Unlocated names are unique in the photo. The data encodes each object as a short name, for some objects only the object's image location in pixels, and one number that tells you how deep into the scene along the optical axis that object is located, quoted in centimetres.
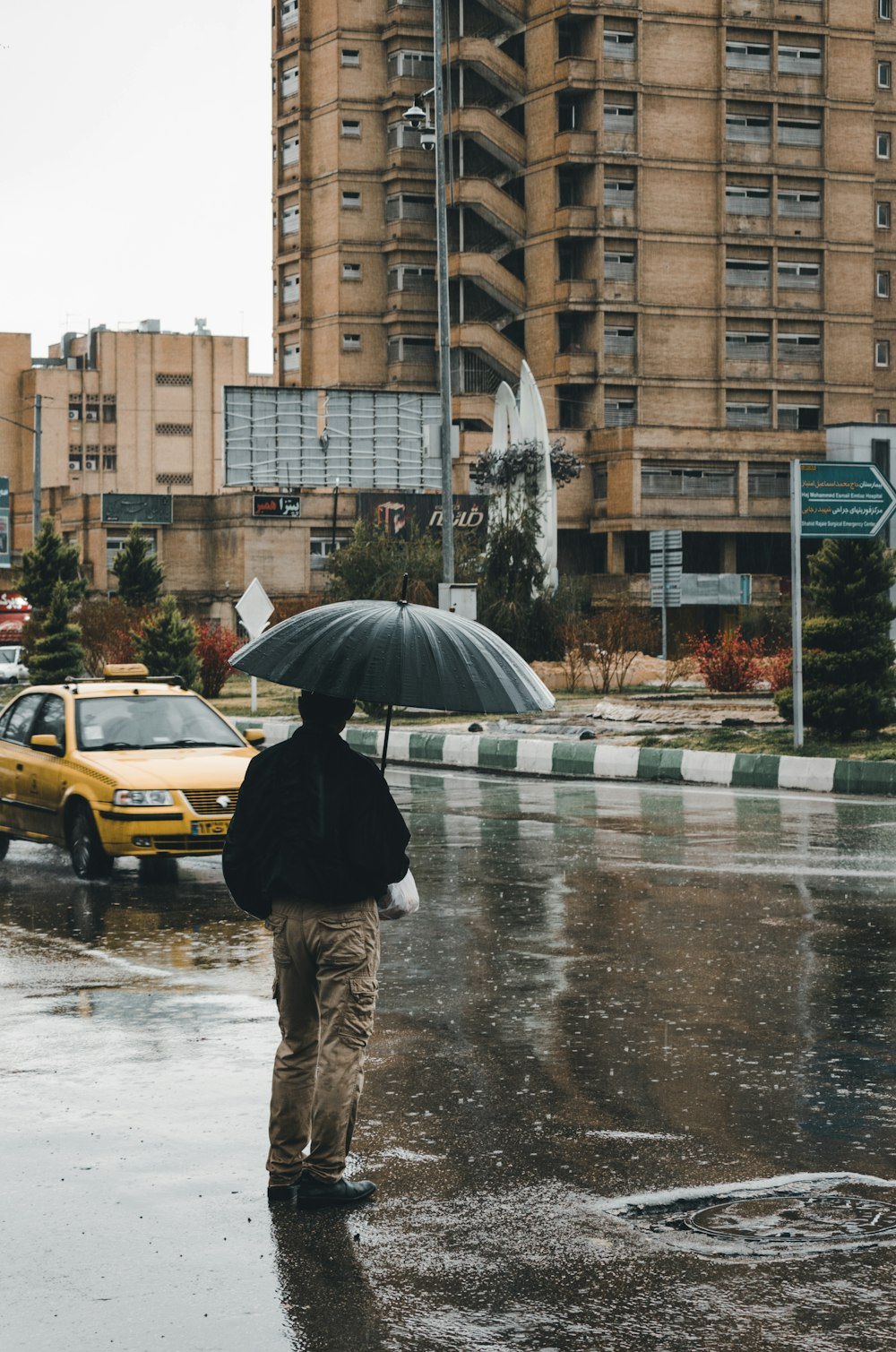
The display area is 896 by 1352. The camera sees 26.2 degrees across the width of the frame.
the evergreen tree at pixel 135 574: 7119
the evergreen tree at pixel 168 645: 3941
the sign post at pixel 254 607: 3488
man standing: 591
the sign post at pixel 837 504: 2342
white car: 6259
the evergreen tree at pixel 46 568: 5894
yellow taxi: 1386
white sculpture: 5706
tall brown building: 7925
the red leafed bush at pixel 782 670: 2944
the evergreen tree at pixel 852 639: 2438
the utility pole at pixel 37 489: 6084
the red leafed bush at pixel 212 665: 4250
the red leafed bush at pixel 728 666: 3628
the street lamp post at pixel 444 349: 3438
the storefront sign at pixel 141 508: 7969
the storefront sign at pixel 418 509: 7519
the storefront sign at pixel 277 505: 7619
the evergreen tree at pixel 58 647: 4928
